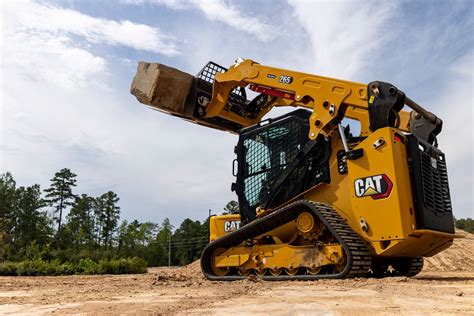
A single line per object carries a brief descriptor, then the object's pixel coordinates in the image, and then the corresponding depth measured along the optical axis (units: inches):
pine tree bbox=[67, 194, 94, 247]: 2034.0
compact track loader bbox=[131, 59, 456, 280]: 255.1
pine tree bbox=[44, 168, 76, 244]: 2214.6
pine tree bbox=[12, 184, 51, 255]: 1895.9
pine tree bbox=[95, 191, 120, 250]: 2459.4
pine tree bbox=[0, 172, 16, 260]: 1845.1
